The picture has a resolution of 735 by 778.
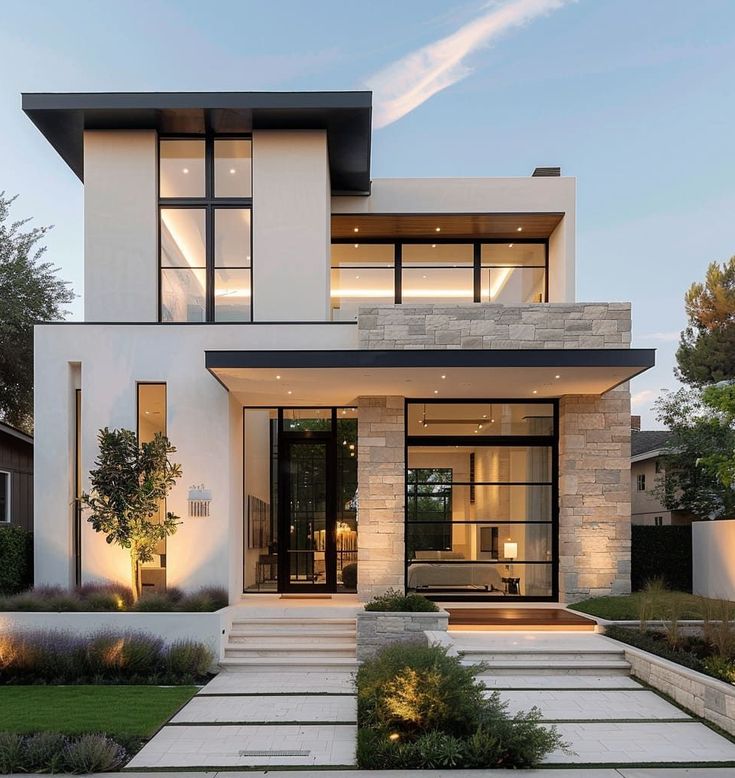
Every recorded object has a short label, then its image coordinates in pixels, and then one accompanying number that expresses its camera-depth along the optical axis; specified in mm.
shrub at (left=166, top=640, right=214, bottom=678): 9078
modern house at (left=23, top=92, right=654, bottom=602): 11492
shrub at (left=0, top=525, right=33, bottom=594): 10938
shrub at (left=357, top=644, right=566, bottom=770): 5762
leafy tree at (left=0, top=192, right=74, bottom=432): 19797
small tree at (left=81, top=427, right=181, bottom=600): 10234
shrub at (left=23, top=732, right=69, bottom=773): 5754
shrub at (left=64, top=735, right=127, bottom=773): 5727
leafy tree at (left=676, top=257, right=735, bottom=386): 24266
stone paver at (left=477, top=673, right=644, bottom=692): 8273
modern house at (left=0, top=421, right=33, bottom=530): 15297
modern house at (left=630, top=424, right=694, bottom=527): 19628
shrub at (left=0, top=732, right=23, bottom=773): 5754
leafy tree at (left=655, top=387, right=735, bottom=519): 15719
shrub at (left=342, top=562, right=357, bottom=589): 12656
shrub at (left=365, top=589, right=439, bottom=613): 10183
